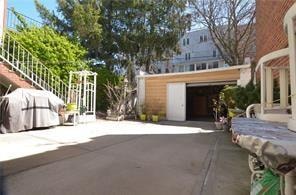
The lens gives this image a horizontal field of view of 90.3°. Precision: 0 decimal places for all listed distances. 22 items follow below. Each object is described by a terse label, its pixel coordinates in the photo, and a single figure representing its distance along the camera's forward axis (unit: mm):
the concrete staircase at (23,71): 5620
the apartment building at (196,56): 15518
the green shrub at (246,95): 3847
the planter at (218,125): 6212
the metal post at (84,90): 6700
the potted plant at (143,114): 8314
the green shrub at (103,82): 8840
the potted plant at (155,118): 7970
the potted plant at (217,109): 7083
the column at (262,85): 2027
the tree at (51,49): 6659
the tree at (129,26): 9524
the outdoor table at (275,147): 867
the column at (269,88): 2058
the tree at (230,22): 10625
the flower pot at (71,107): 6055
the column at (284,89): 2027
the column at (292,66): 1239
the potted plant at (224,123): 5897
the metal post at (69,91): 6710
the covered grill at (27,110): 4508
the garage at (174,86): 7620
